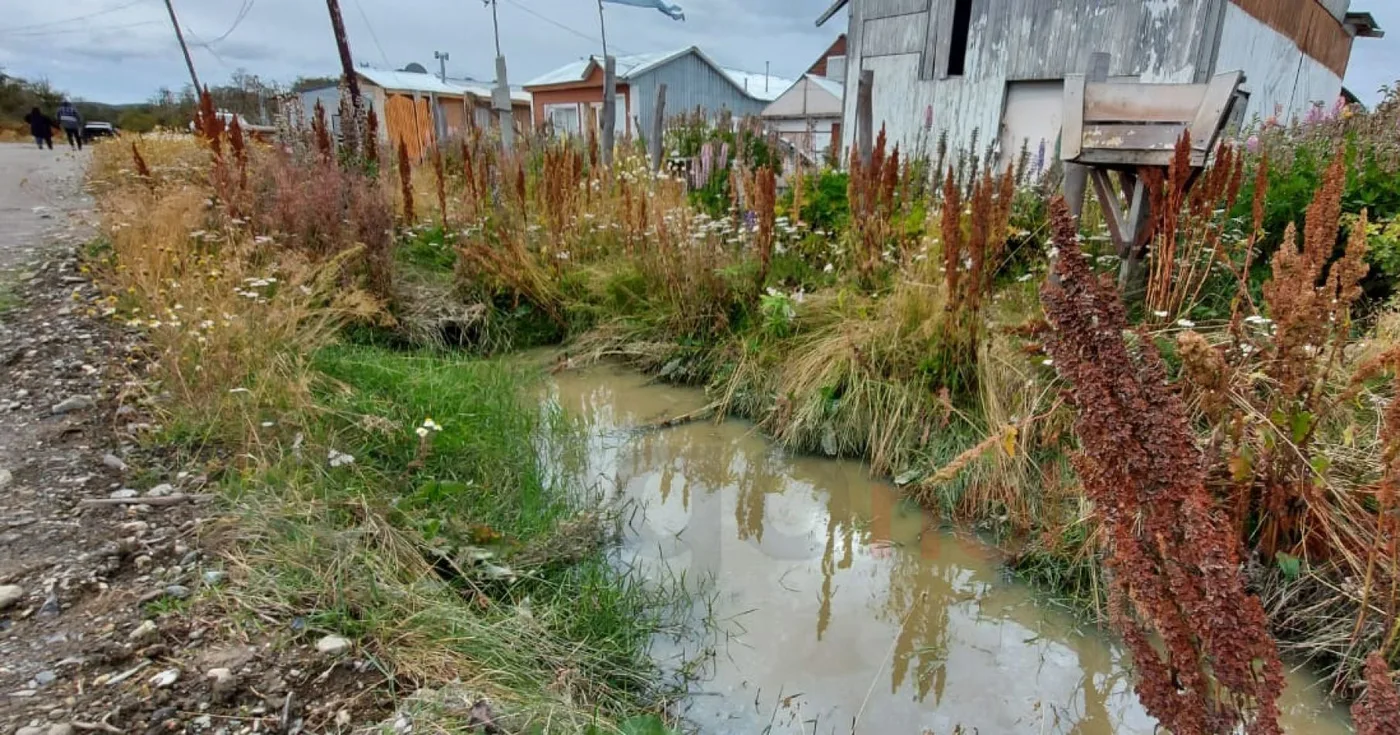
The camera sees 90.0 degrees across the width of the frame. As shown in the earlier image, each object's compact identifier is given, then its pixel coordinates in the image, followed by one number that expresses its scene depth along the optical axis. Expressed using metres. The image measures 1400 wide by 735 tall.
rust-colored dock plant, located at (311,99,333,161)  5.61
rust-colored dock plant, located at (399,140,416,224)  5.42
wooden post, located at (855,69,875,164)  5.64
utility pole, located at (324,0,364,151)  8.63
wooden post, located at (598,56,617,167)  8.15
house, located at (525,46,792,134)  20.92
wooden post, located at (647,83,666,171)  7.92
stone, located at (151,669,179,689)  1.47
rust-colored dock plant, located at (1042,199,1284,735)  0.99
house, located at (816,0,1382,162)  7.91
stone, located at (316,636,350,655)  1.66
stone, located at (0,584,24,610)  1.64
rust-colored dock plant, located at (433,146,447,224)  5.42
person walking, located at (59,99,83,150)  17.27
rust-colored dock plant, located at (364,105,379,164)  6.46
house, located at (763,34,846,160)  17.98
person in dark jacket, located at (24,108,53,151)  16.58
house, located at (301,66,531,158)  12.51
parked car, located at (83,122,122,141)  21.69
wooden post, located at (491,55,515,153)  8.95
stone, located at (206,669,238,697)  1.47
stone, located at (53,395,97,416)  2.61
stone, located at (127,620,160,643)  1.58
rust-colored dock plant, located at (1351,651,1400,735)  0.89
